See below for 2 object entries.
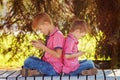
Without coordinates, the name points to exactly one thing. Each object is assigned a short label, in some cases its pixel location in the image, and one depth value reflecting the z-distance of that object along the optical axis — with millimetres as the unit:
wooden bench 4523
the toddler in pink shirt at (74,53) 4738
